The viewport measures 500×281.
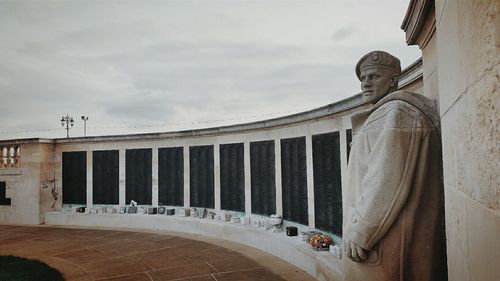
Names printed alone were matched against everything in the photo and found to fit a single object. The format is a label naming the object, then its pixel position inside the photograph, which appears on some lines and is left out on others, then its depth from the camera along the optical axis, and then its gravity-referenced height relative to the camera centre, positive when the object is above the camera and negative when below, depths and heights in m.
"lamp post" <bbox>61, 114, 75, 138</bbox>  28.23 +3.20
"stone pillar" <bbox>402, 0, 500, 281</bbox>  1.04 +0.08
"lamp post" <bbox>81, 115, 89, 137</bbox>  33.31 +3.94
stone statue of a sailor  2.28 -0.38
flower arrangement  7.13 -1.95
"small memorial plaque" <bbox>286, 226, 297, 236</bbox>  8.70 -2.05
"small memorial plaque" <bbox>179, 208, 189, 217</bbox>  12.73 -2.21
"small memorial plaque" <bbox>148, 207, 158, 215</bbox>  13.36 -2.24
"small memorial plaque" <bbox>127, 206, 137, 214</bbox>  13.66 -2.24
